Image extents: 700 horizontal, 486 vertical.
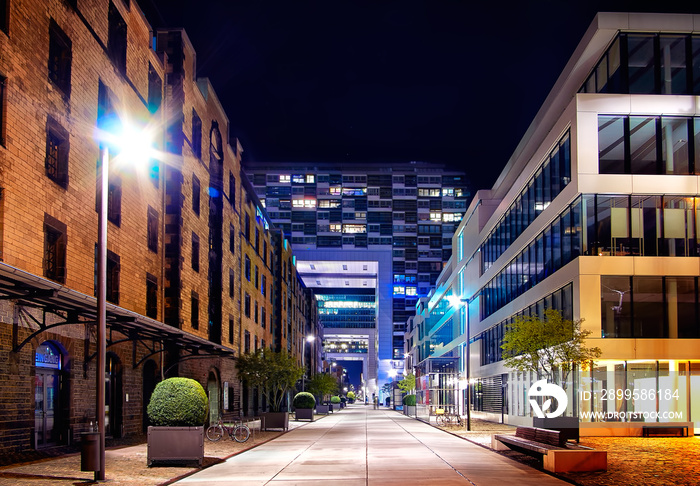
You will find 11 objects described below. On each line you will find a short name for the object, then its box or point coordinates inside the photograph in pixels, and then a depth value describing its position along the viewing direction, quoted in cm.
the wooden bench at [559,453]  1902
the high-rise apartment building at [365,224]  18275
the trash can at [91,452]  1666
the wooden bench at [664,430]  3322
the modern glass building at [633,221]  3356
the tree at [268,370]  4806
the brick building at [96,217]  2103
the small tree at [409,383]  8588
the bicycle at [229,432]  3169
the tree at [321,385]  7844
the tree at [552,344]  3023
